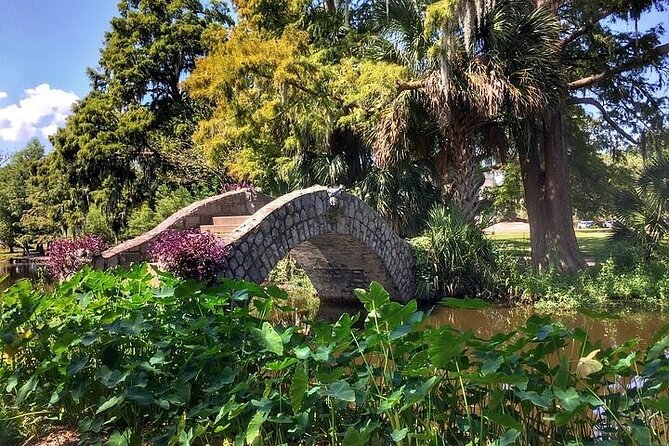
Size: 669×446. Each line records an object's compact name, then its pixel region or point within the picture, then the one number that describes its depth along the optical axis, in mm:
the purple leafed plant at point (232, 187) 11495
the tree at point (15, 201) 27547
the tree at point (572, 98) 11430
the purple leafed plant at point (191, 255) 6324
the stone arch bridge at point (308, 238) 7508
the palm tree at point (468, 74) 10242
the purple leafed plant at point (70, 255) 6670
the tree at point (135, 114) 18922
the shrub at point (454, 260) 11133
